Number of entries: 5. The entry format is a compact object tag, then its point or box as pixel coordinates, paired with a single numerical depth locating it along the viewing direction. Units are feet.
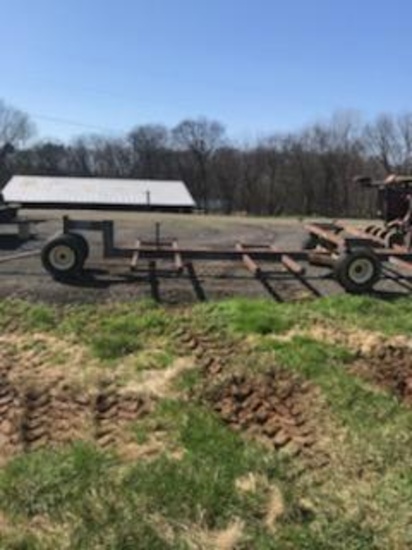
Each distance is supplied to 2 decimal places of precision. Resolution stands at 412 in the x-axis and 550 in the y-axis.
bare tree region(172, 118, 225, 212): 268.41
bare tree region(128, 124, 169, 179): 289.74
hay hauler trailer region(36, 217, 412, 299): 34.12
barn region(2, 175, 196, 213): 181.78
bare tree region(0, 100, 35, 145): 325.21
